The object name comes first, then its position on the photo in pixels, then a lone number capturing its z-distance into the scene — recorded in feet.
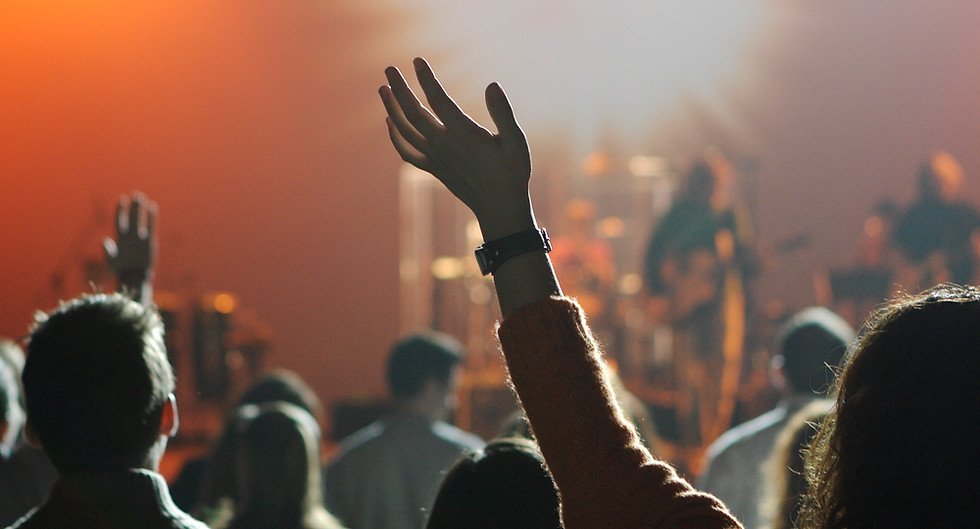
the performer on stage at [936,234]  25.62
